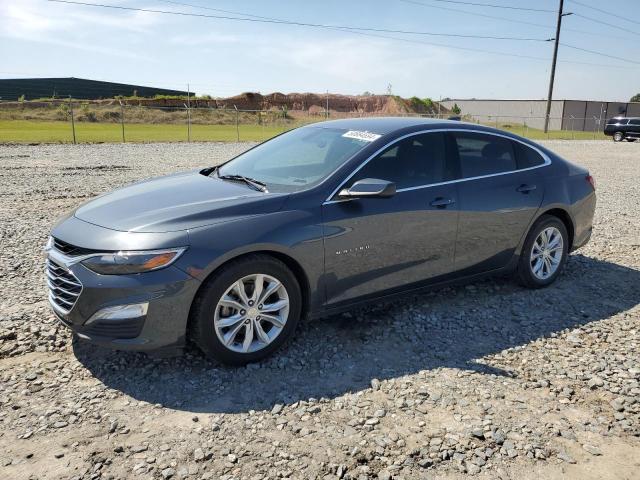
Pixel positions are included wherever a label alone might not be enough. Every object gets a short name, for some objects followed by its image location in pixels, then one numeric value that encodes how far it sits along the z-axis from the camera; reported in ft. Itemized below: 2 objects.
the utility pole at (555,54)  152.15
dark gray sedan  11.07
